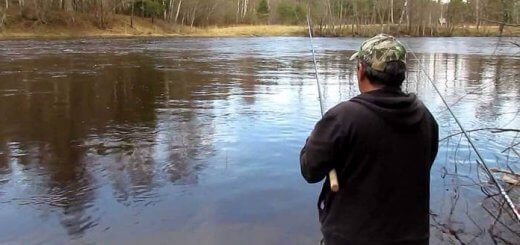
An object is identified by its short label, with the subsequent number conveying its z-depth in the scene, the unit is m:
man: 2.36
